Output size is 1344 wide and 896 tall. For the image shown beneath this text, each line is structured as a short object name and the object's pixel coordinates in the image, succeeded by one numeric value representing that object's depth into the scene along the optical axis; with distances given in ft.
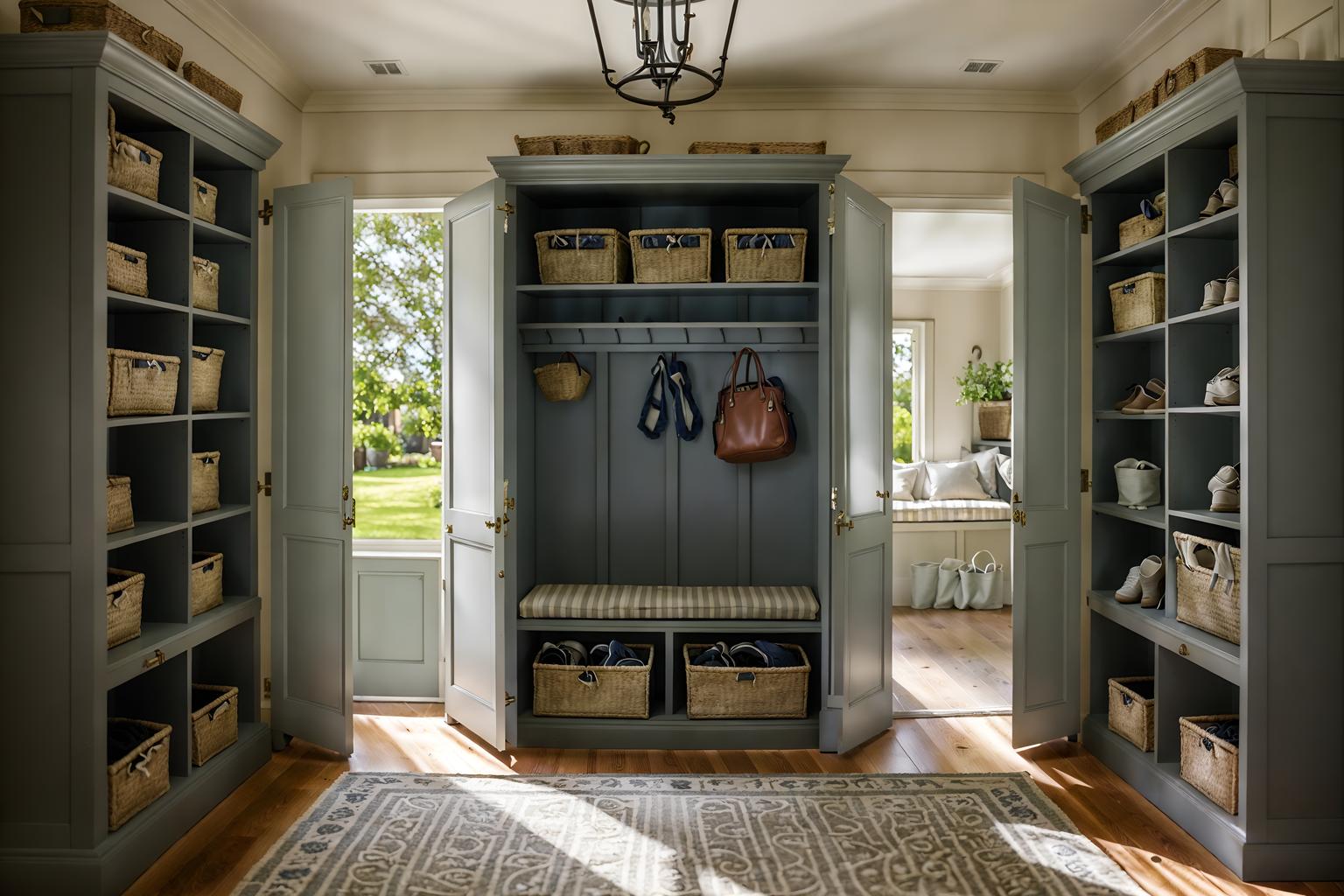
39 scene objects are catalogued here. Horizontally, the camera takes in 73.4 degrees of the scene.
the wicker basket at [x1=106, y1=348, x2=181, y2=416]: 8.82
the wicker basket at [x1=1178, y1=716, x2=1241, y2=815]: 9.16
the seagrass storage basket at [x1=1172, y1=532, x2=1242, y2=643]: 9.36
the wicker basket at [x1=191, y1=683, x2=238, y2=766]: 10.31
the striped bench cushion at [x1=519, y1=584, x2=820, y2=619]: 12.30
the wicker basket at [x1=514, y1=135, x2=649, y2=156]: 12.15
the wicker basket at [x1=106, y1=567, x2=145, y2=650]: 8.98
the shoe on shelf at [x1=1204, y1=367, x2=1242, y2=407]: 9.42
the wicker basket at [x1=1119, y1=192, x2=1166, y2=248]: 10.89
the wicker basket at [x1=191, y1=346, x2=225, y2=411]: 10.48
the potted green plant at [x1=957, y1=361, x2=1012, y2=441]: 23.62
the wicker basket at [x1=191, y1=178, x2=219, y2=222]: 10.53
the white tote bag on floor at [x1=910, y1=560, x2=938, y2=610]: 20.80
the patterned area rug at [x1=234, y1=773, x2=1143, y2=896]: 8.60
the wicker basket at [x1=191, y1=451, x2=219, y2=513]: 10.66
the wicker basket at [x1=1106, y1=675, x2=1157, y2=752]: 10.90
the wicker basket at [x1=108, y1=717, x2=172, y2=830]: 8.62
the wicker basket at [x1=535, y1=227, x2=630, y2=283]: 12.32
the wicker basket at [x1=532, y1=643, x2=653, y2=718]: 12.28
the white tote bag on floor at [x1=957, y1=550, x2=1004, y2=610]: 20.62
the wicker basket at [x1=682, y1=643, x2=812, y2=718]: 12.24
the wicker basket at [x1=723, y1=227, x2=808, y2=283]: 12.19
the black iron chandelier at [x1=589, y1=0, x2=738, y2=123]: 7.11
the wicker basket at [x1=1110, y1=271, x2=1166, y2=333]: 10.97
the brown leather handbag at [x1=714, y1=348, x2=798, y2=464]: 12.70
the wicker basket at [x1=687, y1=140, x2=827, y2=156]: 12.28
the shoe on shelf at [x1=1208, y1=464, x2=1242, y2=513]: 9.54
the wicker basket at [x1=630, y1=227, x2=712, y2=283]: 12.30
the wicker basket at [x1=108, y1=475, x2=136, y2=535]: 9.14
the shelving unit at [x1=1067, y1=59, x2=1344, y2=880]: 8.72
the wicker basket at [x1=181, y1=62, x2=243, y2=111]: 9.97
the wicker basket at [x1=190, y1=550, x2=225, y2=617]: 10.60
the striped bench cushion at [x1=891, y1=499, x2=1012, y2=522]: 20.93
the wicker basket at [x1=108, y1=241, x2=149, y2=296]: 8.93
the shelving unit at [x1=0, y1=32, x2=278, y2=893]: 8.23
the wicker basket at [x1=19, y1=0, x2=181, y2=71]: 8.34
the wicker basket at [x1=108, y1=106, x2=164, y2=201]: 8.87
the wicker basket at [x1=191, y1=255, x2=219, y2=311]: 10.55
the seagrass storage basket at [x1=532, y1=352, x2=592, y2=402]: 12.92
